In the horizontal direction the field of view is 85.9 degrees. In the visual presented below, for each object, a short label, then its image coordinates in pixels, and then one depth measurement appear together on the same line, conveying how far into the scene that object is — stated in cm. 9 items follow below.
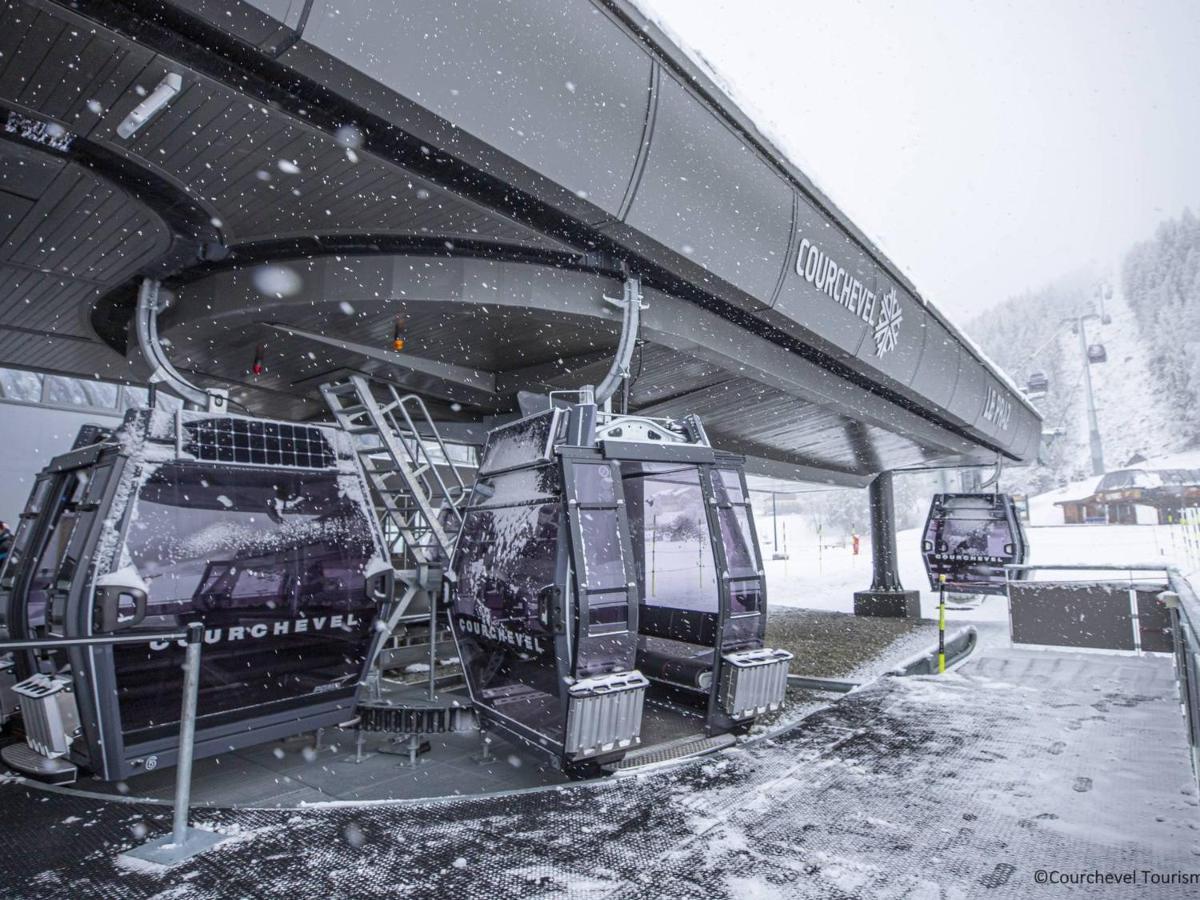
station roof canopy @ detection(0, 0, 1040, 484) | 362
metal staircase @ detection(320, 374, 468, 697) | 803
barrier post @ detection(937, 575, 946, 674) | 775
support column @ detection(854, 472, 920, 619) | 1628
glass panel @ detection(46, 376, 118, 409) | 1269
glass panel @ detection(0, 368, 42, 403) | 1202
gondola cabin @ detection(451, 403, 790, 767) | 434
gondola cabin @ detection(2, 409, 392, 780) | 411
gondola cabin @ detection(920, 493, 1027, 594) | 1492
